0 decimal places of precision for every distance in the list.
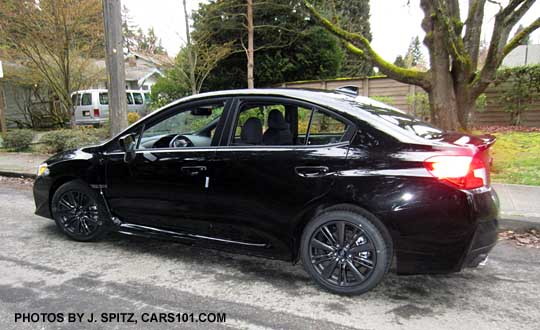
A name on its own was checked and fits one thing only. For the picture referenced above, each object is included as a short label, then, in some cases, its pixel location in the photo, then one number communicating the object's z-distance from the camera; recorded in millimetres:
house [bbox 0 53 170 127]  19938
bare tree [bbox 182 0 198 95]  14914
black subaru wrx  2896
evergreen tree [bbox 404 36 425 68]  37169
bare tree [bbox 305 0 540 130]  6941
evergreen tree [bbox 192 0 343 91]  17109
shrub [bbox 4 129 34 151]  11462
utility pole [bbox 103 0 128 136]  6984
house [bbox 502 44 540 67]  20156
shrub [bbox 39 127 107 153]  10145
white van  18547
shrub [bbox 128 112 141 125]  16538
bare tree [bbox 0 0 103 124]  11984
